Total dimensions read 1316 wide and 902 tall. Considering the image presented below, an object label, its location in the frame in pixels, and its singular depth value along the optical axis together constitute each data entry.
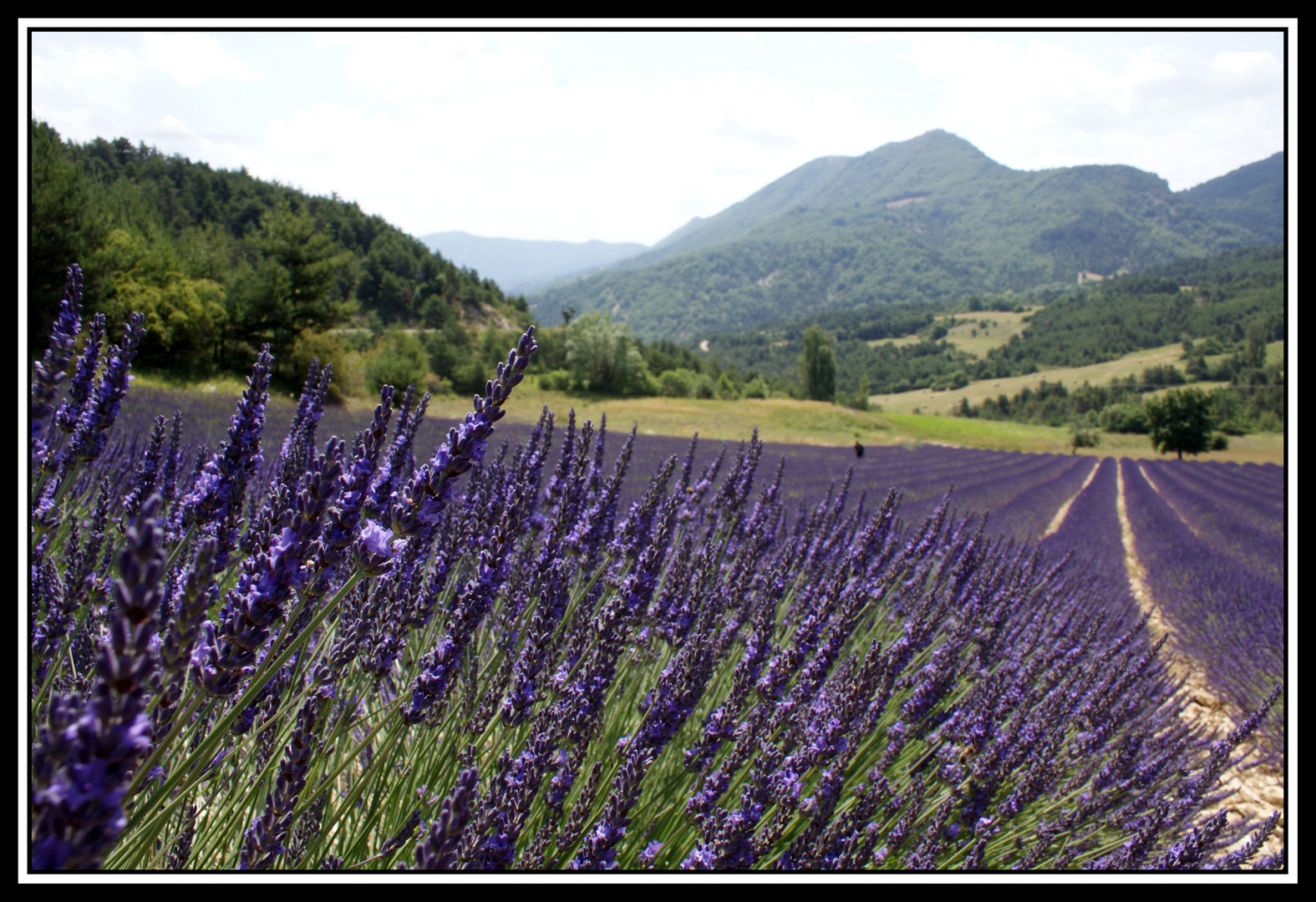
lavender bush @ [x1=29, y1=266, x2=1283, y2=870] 0.84
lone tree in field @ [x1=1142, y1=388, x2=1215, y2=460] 40.75
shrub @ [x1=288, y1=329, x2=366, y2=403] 20.92
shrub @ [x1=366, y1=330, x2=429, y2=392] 22.03
